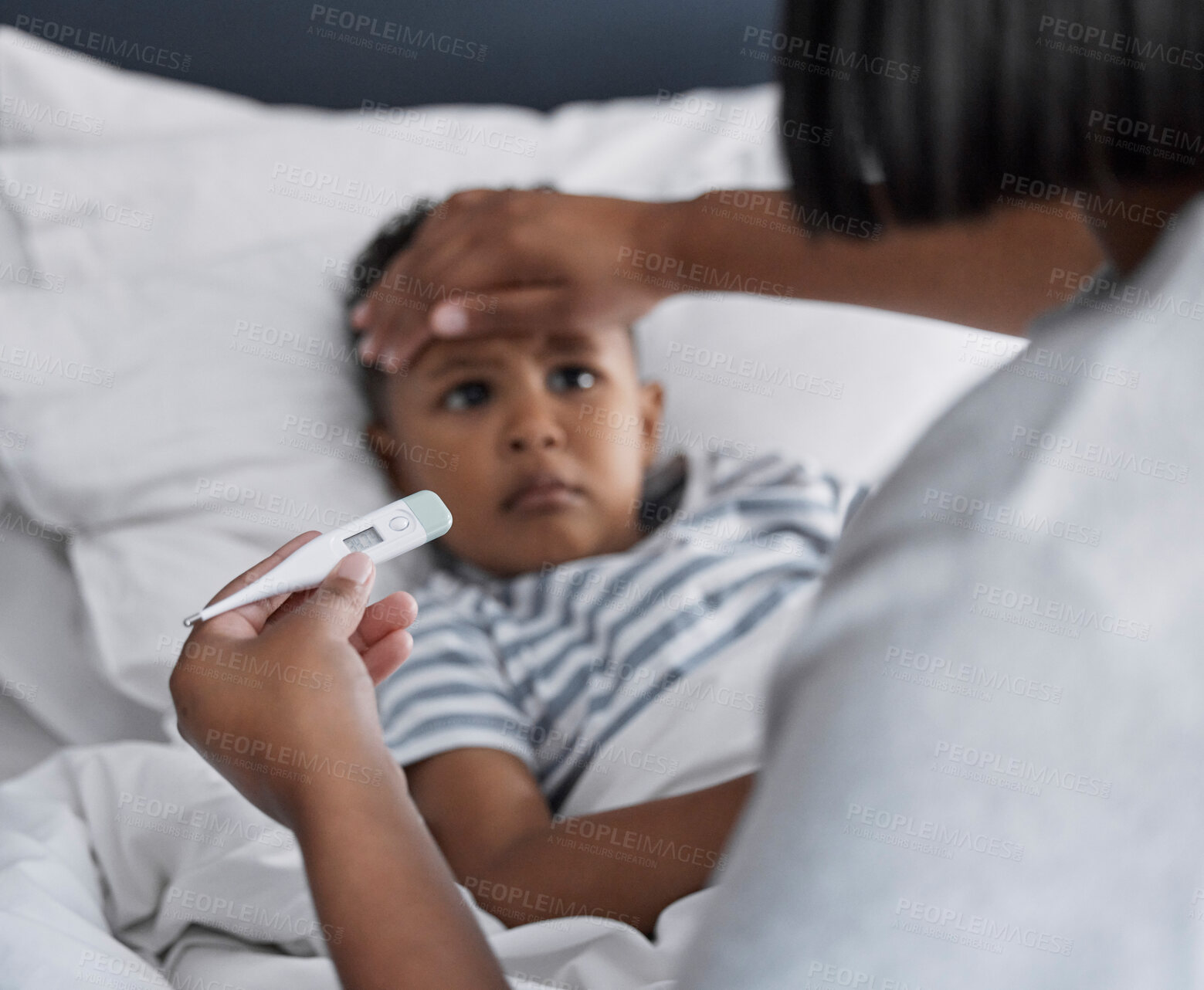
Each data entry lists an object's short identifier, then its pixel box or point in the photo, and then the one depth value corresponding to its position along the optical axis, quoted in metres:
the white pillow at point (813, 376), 1.30
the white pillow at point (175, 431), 1.06
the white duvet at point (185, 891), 0.71
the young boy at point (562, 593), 0.85
